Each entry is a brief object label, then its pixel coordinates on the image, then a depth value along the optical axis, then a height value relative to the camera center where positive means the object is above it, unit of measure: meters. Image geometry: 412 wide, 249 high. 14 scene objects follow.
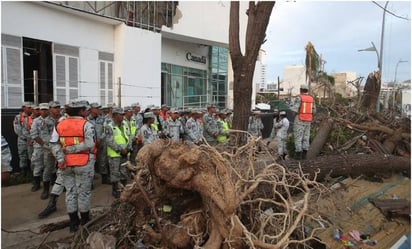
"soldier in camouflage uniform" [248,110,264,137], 10.88 -0.73
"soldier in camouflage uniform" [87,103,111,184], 7.19 -0.90
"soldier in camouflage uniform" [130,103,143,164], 7.72 -0.62
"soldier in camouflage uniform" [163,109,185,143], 8.41 -0.68
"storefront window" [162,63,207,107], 16.67 +0.74
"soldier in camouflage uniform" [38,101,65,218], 5.35 -1.27
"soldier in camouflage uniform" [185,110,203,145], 8.73 -0.72
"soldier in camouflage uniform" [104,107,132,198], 6.41 -0.93
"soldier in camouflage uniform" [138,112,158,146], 6.88 -0.65
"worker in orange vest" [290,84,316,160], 7.54 -0.40
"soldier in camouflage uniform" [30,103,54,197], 6.53 -0.98
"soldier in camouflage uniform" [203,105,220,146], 9.09 -0.73
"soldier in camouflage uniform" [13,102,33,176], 7.82 -0.98
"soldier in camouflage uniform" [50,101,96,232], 4.61 -0.84
